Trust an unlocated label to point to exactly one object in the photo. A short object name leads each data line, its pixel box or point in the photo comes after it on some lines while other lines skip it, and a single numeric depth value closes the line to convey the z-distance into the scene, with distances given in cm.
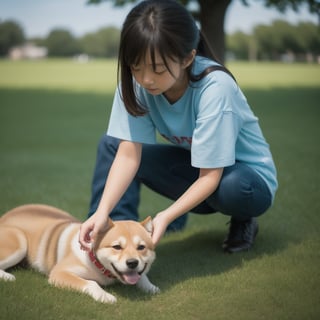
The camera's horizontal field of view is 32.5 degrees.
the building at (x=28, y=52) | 4259
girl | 289
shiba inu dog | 292
